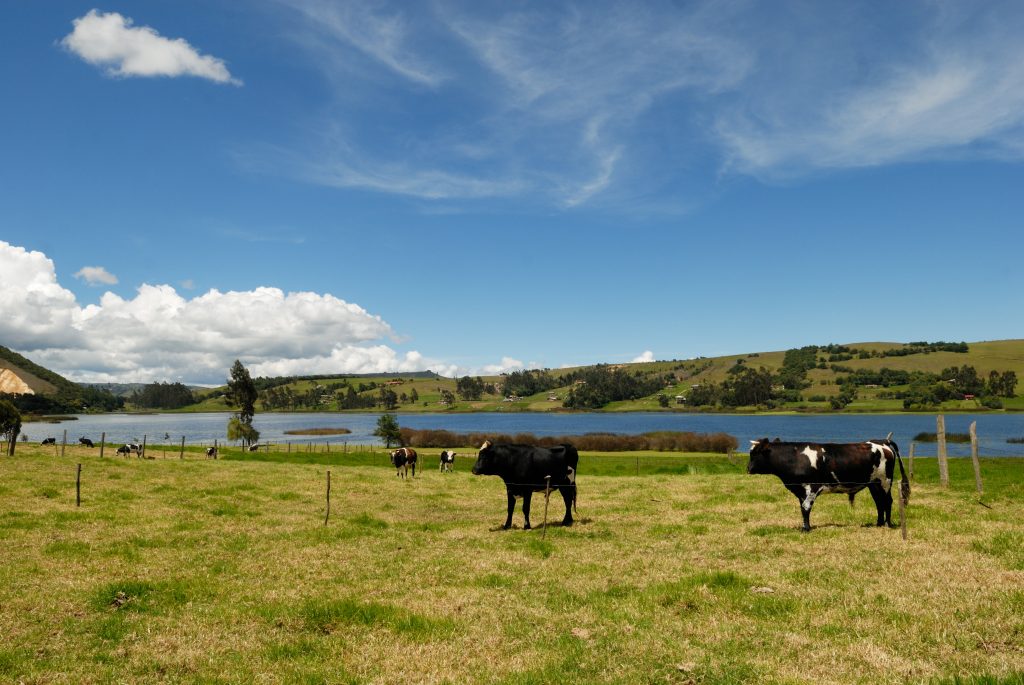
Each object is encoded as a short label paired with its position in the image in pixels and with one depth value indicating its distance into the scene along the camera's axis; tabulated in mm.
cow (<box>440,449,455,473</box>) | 56009
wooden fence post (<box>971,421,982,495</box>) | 26191
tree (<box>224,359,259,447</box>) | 115806
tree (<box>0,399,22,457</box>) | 54719
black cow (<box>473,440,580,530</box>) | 21734
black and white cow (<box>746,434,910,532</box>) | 19234
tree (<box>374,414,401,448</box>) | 103875
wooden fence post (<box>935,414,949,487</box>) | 29375
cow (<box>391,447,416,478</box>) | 46081
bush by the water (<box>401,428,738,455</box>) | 89562
